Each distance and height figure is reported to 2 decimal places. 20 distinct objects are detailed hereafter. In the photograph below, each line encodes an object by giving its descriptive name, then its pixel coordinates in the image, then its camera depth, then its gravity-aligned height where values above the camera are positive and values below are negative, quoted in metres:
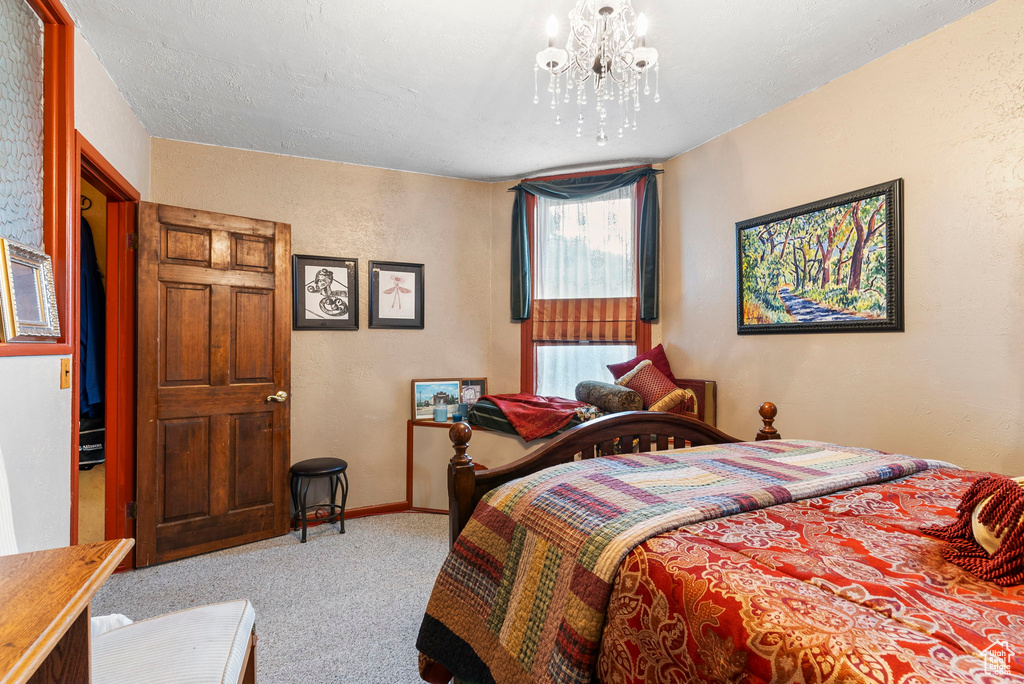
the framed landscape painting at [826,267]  2.34 +0.40
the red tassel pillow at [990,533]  0.89 -0.37
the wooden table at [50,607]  0.57 -0.35
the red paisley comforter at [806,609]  0.68 -0.42
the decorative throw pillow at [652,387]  3.05 -0.30
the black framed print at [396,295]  3.85 +0.36
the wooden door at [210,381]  2.92 -0.24
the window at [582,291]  3.81 +0.40
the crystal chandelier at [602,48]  1.83 +1.20
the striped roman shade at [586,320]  3.79 +0.17
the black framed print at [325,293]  3.61 +0.36
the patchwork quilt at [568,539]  1.06 -0.48
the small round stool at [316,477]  3.27 -0.96
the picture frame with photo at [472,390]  4.09 -0.40
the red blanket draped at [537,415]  3.18 -0.47
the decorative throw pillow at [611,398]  3.04 -0.35
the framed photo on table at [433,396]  3.93 -0.43
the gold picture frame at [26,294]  1.49 +0.15
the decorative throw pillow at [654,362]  3.52 -0.16
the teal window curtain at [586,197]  3.68 +0.89
